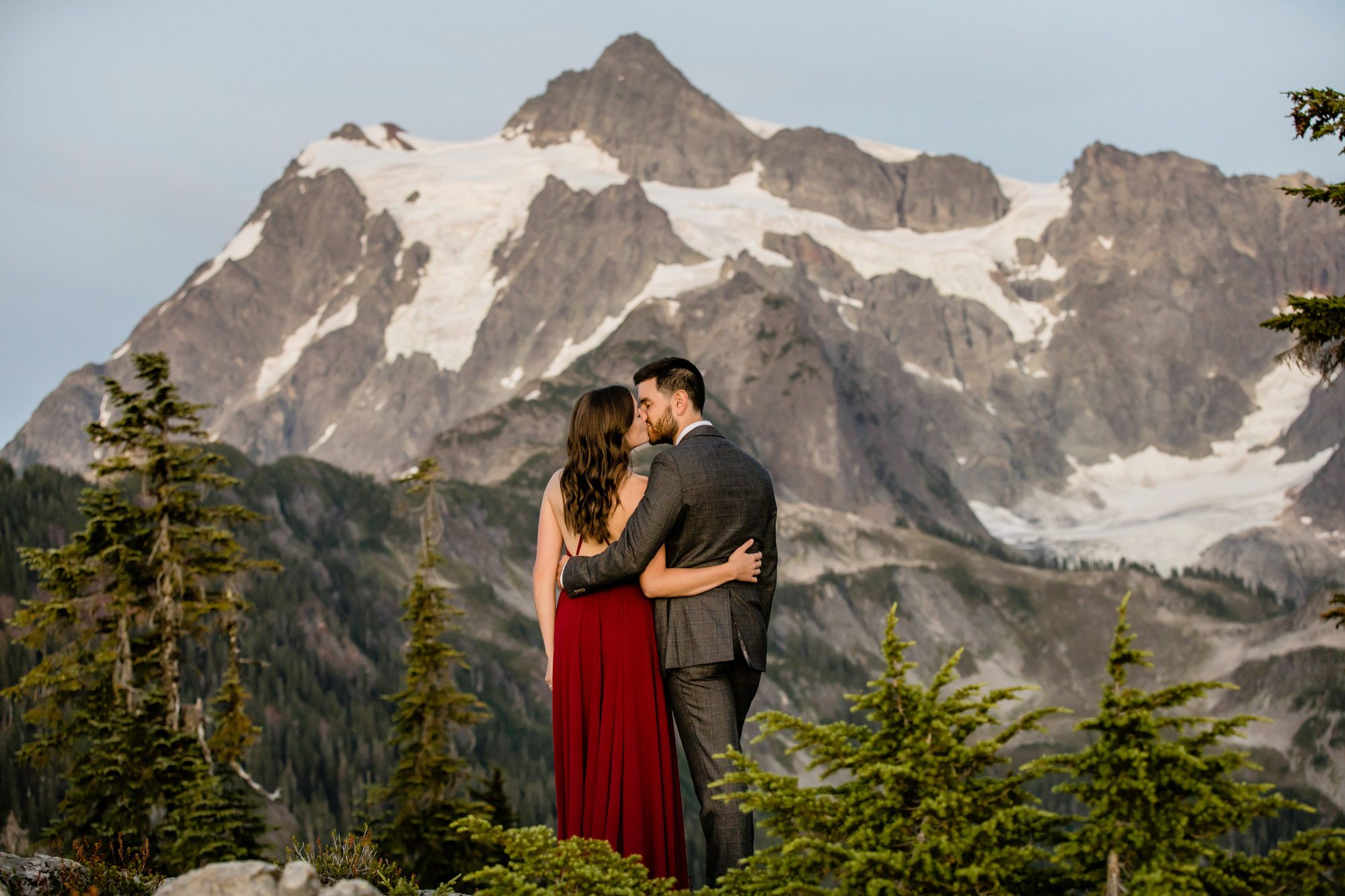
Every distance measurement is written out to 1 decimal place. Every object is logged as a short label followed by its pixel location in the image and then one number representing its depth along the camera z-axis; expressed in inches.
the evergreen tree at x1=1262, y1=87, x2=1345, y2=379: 520.7
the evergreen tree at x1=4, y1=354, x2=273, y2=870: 1096.8
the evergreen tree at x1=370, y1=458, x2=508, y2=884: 1430.9
